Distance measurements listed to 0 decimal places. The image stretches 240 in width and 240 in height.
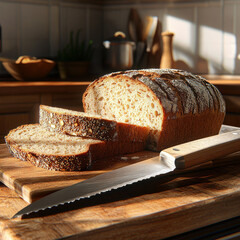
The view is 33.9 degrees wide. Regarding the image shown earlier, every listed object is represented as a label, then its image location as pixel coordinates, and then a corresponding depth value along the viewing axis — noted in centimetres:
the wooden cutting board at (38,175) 82
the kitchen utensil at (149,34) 317
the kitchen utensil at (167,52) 300
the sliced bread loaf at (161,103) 119
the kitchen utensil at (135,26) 325
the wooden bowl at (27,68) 261
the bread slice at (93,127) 108
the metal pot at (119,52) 294
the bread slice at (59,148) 93
